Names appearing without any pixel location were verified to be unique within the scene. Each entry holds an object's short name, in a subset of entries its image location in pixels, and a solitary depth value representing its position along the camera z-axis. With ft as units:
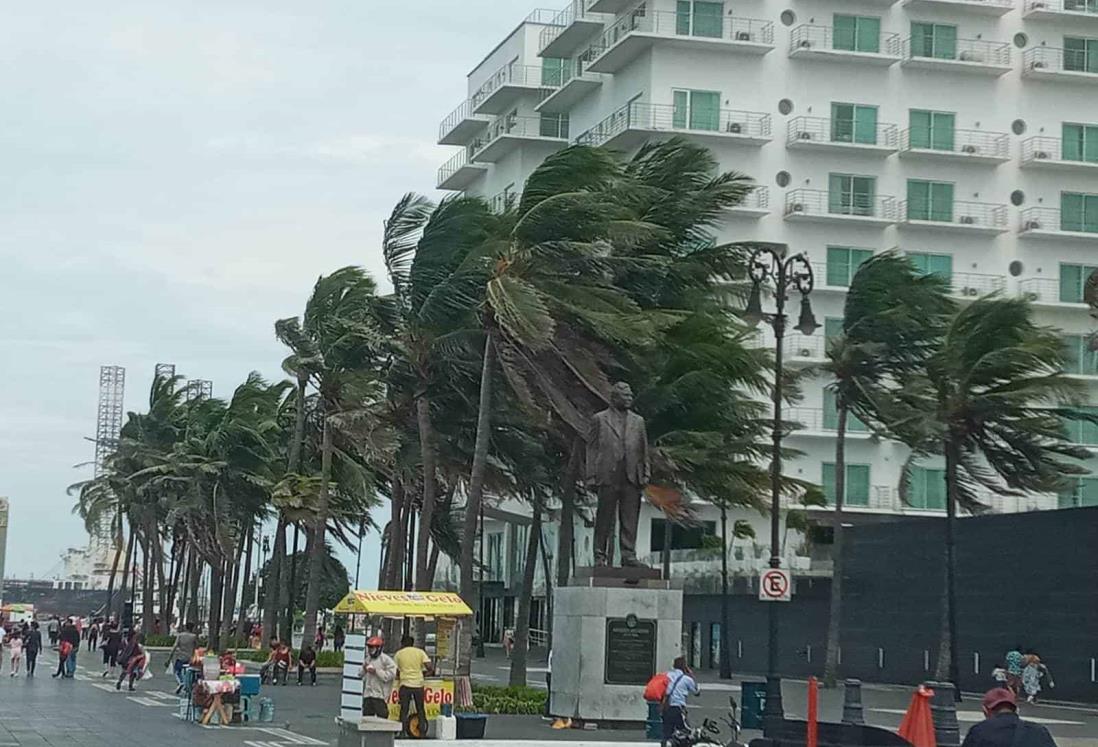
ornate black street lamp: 108.47
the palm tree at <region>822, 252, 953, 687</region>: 160.56
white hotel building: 236.22
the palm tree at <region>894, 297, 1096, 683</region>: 147.64
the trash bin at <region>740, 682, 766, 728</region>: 98.63
